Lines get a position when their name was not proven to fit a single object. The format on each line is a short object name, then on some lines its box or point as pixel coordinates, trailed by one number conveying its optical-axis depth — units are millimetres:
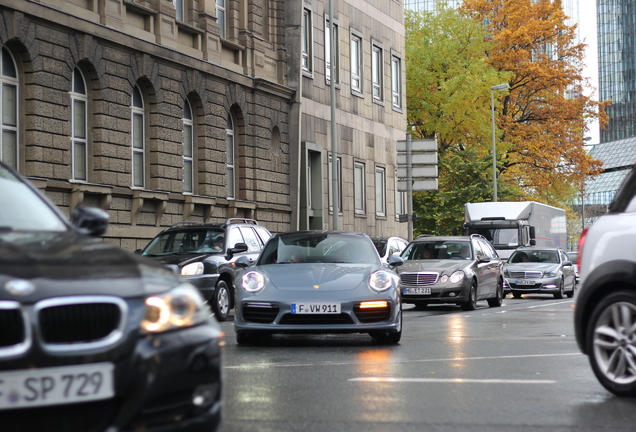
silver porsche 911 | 12352
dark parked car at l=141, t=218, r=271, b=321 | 18219
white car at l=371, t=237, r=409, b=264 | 25625
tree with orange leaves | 52562
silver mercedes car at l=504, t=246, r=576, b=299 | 33812
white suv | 7934
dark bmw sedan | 4449
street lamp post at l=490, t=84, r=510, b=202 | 48750
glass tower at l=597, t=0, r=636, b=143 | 152750
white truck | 38503
